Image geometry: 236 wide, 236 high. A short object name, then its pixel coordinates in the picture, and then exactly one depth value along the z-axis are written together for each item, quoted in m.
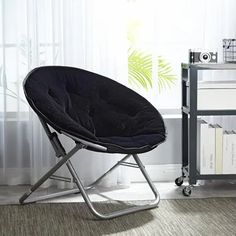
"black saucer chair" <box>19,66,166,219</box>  3.13
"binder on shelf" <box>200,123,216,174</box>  3.68
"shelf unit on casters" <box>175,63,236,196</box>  3.58
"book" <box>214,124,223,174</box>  3.69
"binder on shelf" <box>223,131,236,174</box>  3.70
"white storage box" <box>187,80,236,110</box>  3.64
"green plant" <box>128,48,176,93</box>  4.09
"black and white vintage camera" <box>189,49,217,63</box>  3.73
